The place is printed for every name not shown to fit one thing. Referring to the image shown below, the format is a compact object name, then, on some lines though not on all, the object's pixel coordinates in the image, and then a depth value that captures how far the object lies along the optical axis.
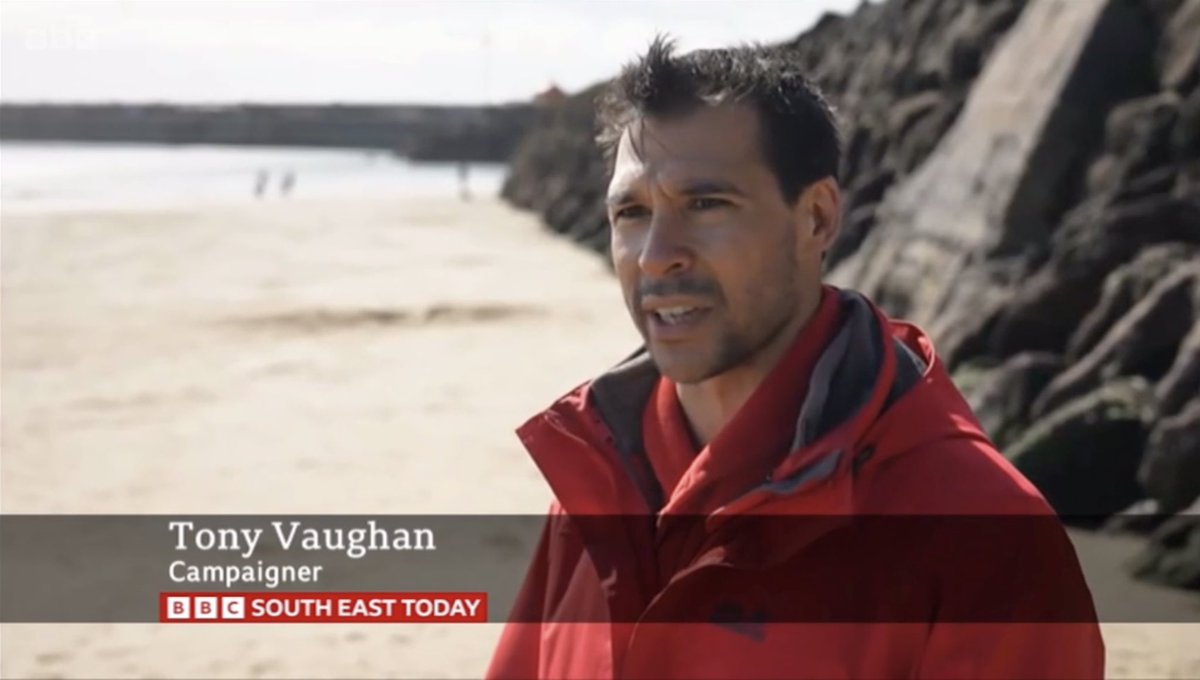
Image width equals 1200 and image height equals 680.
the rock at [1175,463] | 6.71
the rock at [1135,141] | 9.88
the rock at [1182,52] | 10.46
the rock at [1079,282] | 9.05
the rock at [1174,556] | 6.22
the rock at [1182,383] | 7.26
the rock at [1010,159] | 10.41
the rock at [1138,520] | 7.04
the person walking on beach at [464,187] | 49.92
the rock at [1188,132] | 9.58
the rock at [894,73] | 14.05
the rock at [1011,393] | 8.16
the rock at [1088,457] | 7.45
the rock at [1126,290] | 8.52
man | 1.56
